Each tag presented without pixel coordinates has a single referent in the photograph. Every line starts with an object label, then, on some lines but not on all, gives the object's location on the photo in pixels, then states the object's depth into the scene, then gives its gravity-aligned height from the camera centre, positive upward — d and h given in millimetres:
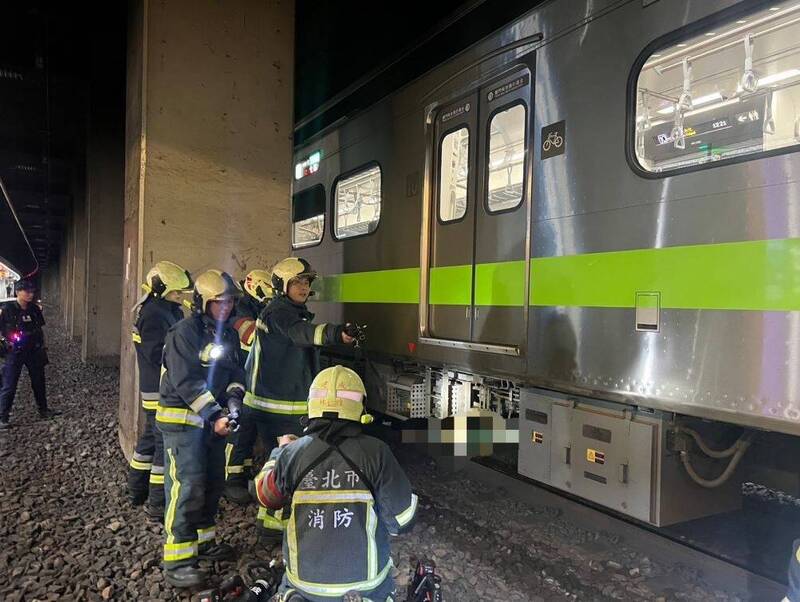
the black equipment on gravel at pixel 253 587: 2621 -1419
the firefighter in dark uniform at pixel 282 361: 4141 -442
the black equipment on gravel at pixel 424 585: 2475 -1174
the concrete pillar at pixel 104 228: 13984 +1583
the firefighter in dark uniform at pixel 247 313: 4879 -143
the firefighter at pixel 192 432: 3387 -775
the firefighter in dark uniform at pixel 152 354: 4344 -435
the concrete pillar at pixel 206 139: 5273 +1438
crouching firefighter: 2256 -751
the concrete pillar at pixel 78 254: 20188 +1419
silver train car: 2680 +360
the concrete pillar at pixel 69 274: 27152 +943
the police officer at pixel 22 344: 7406 -642
